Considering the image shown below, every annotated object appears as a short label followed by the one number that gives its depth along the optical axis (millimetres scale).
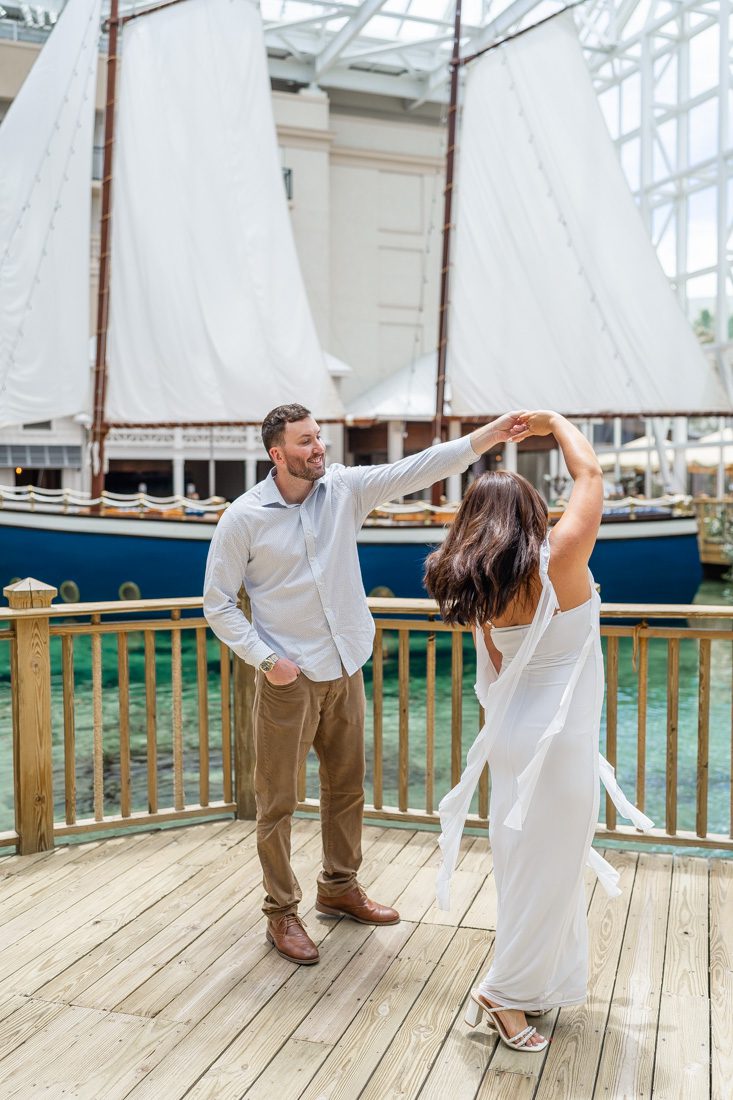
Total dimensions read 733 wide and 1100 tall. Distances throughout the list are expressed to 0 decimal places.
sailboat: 11062
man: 2734
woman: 2221
